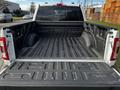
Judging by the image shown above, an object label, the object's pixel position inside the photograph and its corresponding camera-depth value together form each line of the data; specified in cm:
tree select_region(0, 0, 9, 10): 2599
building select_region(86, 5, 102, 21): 2081
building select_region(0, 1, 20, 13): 3443
